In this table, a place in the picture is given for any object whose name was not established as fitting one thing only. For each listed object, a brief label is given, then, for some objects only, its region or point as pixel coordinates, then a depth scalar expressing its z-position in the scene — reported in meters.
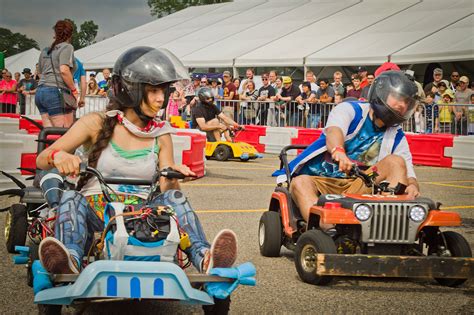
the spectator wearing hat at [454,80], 17.25
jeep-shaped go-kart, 5.06
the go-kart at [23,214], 5.82
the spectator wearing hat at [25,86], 21.00
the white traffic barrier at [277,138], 18.34
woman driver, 4.14
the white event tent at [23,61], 31.03
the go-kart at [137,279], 3.53
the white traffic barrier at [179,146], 11.55
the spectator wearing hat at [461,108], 16.50
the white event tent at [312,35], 19.64
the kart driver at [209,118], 15.70
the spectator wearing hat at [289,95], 18.83
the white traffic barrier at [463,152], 15.81
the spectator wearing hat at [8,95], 20.12
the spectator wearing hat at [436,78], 17.02
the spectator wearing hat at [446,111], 16.59
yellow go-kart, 15.80
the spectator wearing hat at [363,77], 13.76
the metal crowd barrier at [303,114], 16.62
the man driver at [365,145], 5.83
